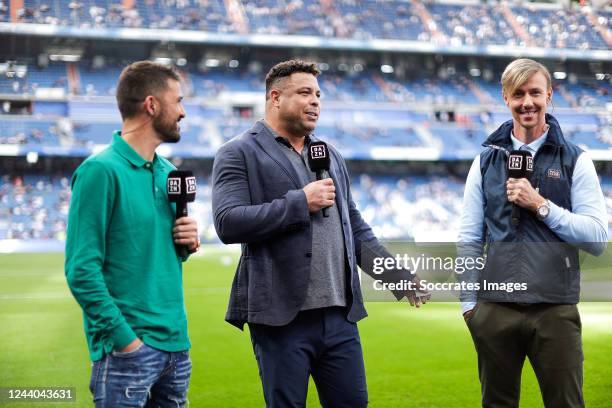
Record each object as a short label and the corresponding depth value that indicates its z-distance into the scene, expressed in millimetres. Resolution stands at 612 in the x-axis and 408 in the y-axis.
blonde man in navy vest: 2576
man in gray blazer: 2461
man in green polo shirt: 2076
